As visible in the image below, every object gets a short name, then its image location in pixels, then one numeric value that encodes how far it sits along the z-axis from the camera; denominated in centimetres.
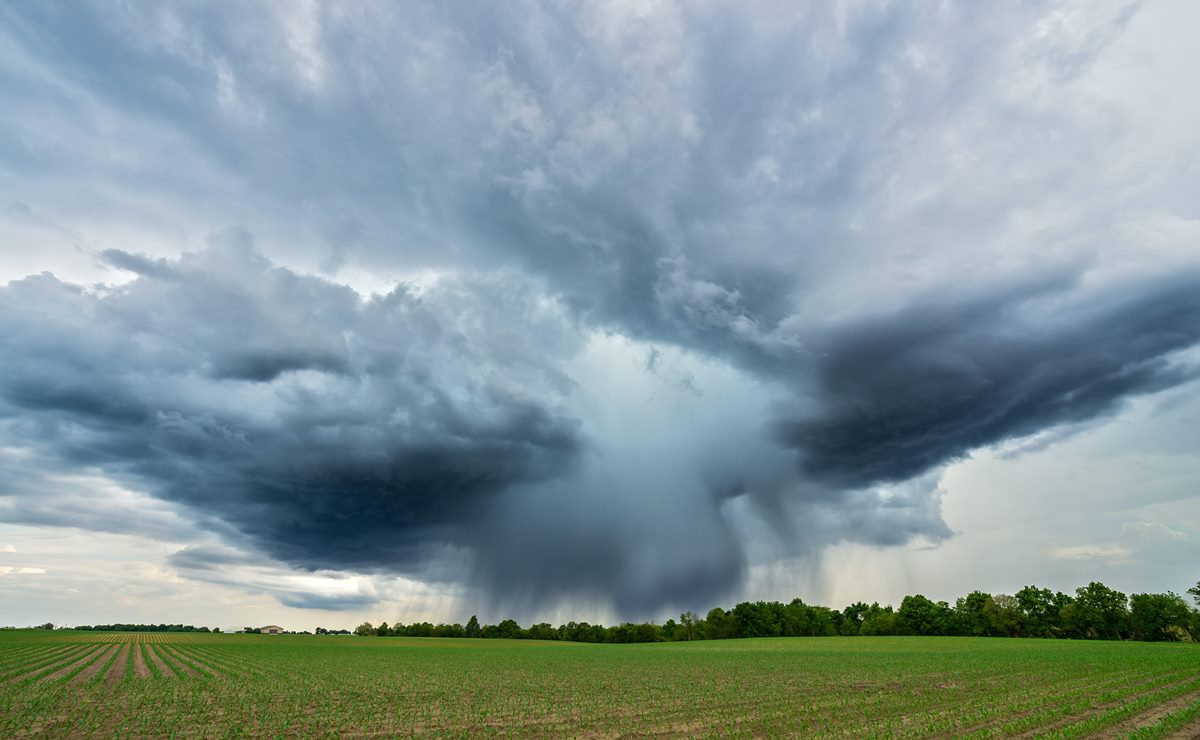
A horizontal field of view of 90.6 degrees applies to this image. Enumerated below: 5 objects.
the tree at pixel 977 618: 17050
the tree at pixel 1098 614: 14638
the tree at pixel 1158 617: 13950
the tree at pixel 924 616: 17538
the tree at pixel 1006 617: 16420
